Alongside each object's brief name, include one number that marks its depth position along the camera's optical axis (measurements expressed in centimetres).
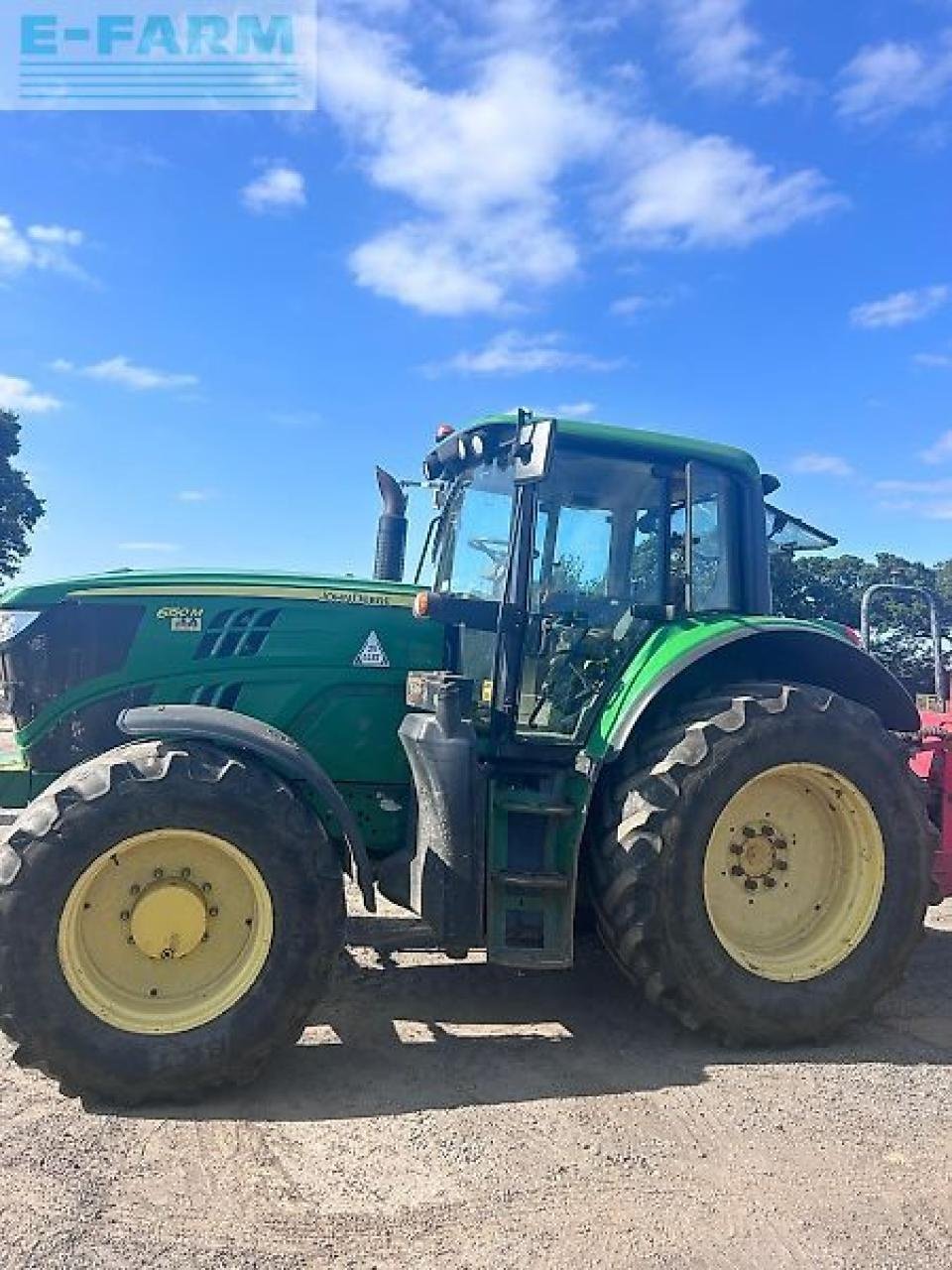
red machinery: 516
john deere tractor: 380
